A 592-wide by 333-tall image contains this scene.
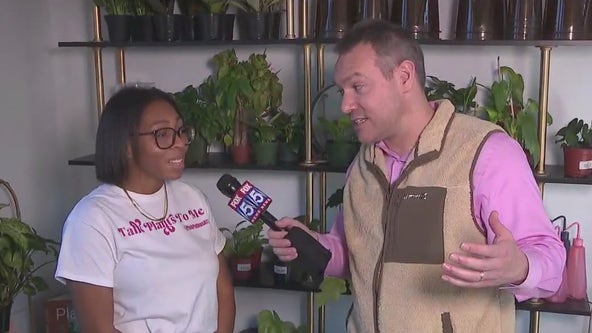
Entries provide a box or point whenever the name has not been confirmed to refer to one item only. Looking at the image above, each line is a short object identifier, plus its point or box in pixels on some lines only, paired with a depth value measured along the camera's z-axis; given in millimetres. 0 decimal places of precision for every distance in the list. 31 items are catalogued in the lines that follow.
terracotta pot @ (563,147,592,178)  2197
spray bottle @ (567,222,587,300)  2268
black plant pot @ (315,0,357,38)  2363
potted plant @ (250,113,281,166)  2512
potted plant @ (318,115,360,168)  2404
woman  1620
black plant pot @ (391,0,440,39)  2309
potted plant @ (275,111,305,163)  2537
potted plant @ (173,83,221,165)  2498
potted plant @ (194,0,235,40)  2518
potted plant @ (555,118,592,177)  2203
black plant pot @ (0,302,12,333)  2215
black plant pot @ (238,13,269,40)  2482
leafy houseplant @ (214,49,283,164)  2479
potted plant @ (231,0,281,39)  2482
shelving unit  2211
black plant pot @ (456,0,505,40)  2271
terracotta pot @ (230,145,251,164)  2570
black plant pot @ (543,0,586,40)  2162
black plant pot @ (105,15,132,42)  2605
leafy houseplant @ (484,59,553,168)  2230
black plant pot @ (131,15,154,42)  2605
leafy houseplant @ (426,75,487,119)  2330
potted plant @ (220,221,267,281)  2574
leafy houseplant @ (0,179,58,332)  2197
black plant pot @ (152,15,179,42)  2568
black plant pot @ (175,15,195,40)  2566
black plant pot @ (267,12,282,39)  2492
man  1409
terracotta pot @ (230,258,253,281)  2567
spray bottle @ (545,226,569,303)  2271
